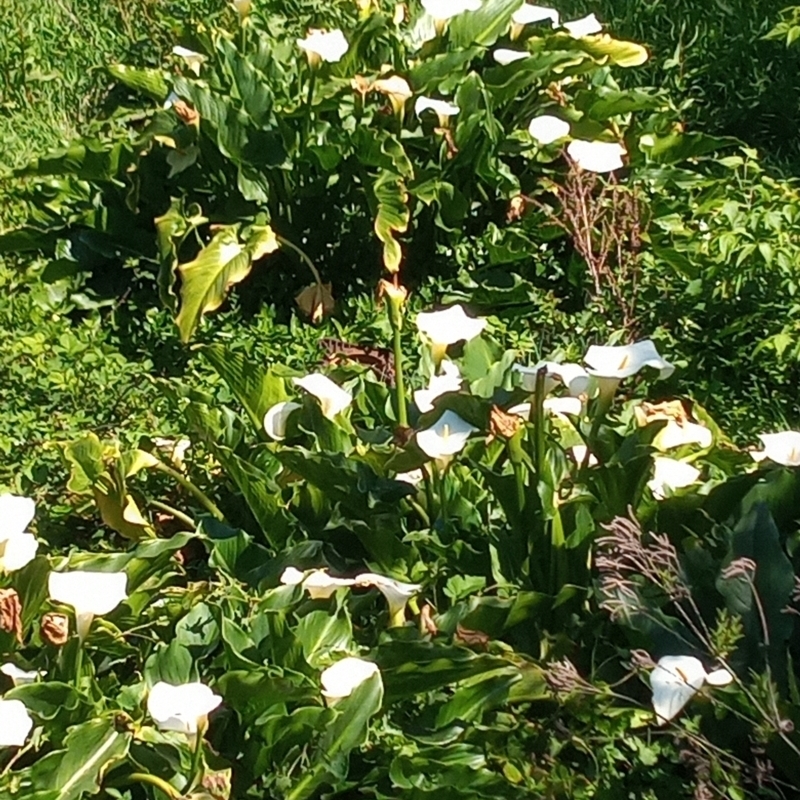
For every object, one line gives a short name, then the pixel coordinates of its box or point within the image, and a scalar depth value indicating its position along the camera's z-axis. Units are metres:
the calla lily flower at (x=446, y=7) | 4.84
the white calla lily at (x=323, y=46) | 4.62
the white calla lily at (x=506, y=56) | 4.79
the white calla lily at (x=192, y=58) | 4.98
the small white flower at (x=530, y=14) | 4.85
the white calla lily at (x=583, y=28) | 4.93
